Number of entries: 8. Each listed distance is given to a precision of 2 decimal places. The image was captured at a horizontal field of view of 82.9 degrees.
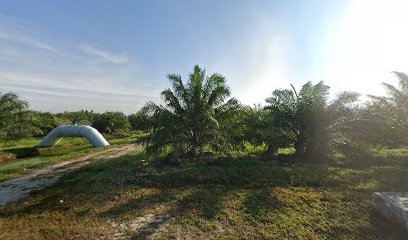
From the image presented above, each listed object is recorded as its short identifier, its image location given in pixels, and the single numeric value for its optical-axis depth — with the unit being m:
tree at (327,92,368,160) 10.28
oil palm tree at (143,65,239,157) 10.62
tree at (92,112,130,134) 40.69
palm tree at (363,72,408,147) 10.67
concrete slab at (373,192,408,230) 4.67
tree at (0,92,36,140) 16.48
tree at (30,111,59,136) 33.62
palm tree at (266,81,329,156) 10.27
